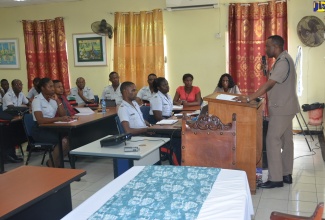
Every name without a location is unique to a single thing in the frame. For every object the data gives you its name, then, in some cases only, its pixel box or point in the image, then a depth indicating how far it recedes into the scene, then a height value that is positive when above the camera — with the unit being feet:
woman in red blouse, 19.38 -1.16
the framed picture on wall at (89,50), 24.70 +1.92
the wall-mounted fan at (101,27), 23.49 +3.29
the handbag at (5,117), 15.43 -1.64
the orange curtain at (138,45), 23.08 +1.97
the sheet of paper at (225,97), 11.75 -0.90
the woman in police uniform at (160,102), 14.94 -1.25
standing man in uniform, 11.70 -1.19
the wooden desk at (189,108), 17.48 -1.82
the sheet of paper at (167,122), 13.27 -1.86
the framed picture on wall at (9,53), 27.02 +2.03
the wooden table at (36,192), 5.83 -2.02
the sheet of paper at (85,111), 16.77 -1.68
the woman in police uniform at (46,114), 14.42 -1.51
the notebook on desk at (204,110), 12.66 -1.39
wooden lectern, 11.33 -1.79
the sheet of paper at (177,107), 17.62 -1.74
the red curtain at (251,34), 20.51 +2.14
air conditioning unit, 21.22 +4.21
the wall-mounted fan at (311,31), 19.74 +2.13
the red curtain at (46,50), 25.45 +2.08
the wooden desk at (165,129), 12.30 -1.97
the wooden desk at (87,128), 13.96 -2.43
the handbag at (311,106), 20.21 -2.22
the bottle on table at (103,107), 17.18 -1.56
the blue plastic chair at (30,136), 14.69 -2.43
